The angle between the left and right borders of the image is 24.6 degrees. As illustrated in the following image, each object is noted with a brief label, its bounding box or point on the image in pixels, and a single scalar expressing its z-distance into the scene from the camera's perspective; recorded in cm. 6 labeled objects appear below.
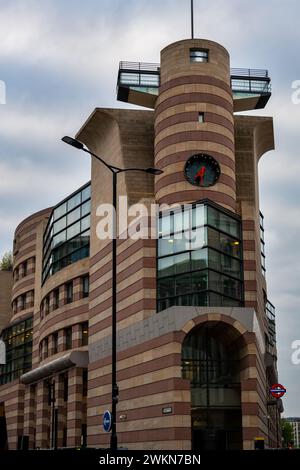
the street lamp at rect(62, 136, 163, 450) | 2633
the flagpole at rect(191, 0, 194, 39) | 5702
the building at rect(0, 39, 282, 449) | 4500
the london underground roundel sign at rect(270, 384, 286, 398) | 4390
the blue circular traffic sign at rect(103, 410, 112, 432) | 2641
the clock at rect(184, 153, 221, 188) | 4969
